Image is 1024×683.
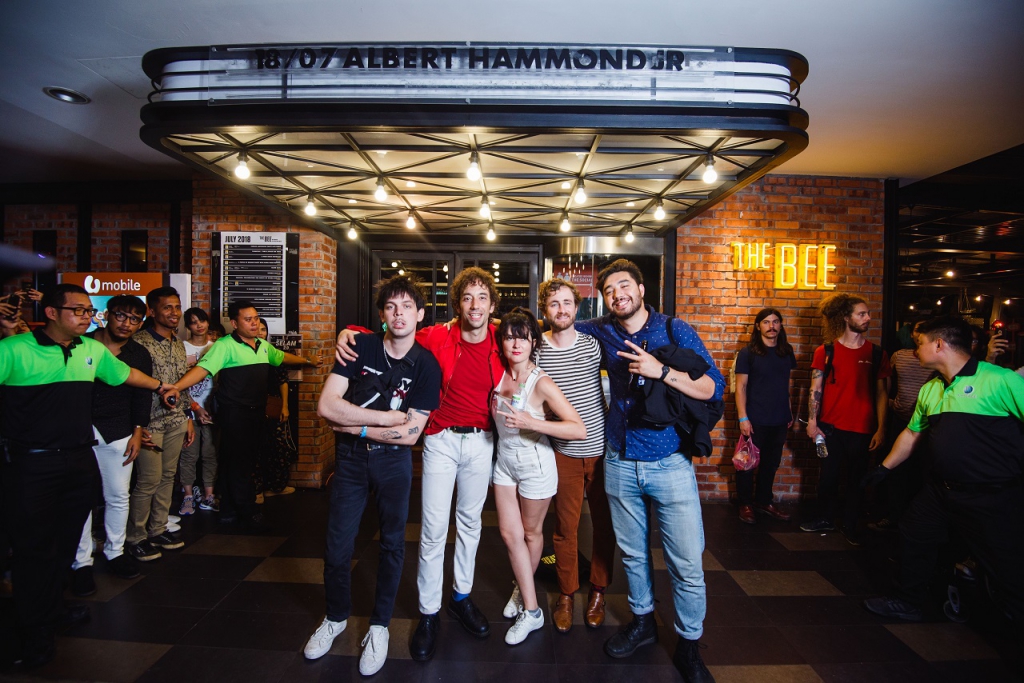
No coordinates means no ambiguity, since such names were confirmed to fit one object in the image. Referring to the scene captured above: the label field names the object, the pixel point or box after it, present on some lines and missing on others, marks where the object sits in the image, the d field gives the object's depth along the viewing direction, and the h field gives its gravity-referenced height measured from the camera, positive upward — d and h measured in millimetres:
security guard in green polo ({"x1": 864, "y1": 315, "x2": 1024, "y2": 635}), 2412 -692
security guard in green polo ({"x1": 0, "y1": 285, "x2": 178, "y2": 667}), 2328 -711
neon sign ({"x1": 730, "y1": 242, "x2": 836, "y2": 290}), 4672 +770
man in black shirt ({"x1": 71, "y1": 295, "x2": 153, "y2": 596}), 3029 -684
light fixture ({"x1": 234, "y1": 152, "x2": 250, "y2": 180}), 2930 +1037
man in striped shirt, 2555 -632
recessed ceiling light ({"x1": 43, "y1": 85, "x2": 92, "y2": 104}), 3355 +1715
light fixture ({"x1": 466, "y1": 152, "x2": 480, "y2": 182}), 2932 +1068
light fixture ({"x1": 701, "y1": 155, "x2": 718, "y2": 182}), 2932 +1068
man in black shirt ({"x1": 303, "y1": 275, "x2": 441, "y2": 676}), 2307 -645
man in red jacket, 2389 -634
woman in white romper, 2266 -596
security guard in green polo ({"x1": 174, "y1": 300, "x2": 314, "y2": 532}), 3768 -672
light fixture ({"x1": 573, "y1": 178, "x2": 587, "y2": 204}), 3461 +1063
